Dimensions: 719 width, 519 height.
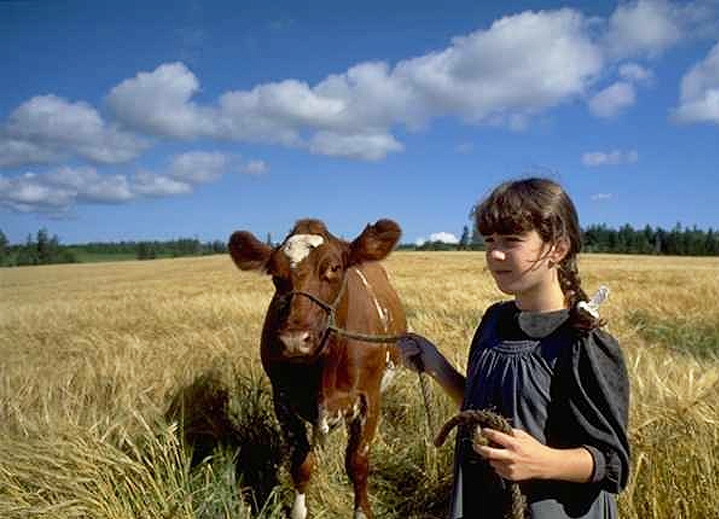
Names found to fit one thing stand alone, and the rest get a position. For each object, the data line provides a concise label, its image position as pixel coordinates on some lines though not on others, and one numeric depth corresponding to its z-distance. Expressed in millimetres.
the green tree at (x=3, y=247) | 104794
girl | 1708
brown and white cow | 3807
